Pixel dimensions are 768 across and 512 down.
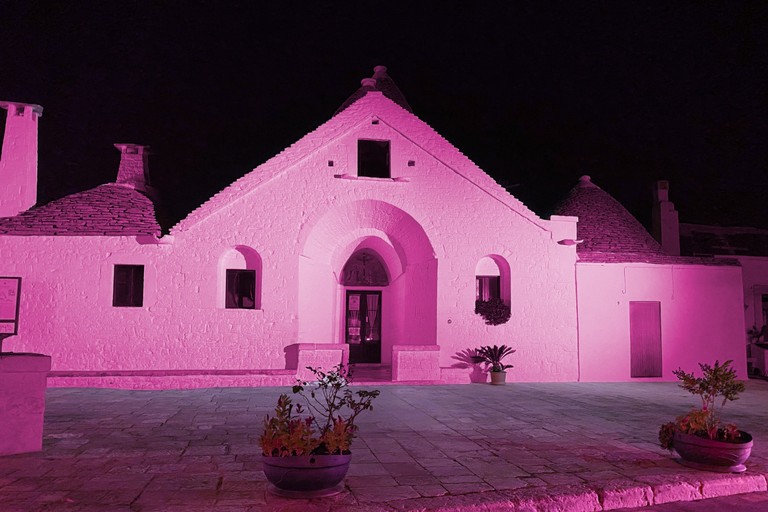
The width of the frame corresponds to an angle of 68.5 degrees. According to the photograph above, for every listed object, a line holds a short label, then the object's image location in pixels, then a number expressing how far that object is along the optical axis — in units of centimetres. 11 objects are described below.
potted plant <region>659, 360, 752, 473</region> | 660
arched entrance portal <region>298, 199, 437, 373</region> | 1587
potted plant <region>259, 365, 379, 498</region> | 528
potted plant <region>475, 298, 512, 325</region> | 1560
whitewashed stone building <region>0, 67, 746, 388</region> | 1430
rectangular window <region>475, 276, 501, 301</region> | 1638
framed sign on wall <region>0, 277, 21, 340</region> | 1373
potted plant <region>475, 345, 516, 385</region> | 1502
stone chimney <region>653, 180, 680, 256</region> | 2605
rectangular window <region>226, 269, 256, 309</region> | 1520
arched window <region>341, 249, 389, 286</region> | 1916
